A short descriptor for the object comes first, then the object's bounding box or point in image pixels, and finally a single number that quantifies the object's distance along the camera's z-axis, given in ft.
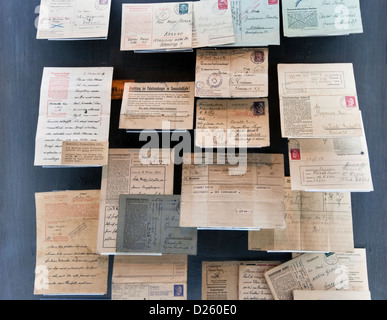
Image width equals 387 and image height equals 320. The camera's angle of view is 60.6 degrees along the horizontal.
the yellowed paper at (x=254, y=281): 2.76
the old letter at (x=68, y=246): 2.79
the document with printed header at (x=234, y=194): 2.62
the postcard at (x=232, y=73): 2.64
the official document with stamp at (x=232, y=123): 2.64
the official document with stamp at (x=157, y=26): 2.71
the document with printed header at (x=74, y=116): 2.74
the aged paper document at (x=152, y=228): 2.70
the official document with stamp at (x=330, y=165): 2.58
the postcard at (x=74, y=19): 2.78
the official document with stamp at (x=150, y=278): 2.75
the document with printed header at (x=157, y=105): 2.72
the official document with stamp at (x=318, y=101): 2.56
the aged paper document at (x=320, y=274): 2.71
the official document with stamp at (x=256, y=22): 2.65
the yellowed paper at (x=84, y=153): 2.72
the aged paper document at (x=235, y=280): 2.77
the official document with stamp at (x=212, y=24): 2.66
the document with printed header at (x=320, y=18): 2.66
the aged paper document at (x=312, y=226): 2.66
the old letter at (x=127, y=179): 2.76
